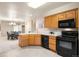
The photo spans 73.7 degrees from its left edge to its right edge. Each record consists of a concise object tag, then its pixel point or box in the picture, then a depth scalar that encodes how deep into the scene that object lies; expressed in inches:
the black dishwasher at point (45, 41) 109.8
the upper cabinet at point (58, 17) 77.8
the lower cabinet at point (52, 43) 96.1
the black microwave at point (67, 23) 79.1
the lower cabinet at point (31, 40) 123.5
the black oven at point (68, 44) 70.8
